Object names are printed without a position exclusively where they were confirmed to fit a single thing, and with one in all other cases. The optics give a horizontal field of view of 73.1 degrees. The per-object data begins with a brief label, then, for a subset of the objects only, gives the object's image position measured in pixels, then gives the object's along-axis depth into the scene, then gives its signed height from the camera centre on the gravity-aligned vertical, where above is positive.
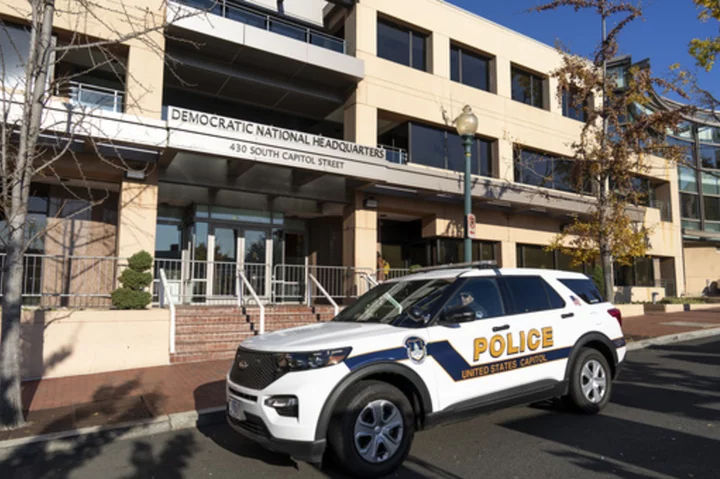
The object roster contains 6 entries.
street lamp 9.58 +3.01
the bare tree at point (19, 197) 5.55 +1.00
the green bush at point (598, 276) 17.62 +0.23
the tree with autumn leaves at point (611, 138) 12.48 +3.82
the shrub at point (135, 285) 9.07 -0.06
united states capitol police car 3.98 -0.76
